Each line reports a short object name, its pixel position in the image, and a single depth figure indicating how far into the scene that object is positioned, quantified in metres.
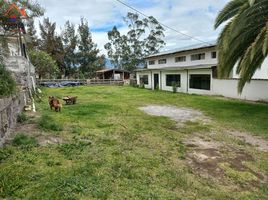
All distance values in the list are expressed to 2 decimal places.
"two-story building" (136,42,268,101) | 14.59
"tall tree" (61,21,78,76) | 45.34
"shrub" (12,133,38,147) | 5.28
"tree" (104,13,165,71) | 45.44
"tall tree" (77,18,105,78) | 46.69
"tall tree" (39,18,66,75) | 42.16
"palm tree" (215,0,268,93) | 8.07
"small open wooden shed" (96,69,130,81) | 41.87
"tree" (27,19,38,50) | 40.31
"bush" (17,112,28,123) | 7.51
